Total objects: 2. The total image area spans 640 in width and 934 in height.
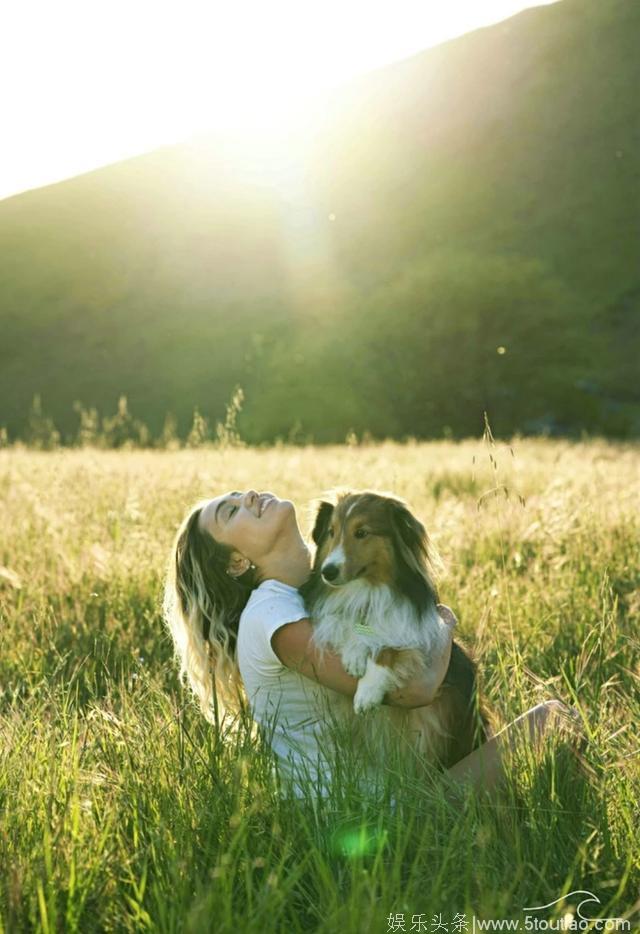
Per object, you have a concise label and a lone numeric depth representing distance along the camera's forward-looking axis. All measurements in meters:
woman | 3.15
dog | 3.26
